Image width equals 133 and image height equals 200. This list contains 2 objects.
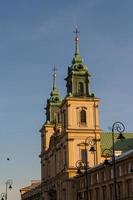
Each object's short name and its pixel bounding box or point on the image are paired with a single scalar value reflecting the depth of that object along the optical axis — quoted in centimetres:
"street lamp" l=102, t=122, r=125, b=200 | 4627
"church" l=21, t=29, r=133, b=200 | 9962
